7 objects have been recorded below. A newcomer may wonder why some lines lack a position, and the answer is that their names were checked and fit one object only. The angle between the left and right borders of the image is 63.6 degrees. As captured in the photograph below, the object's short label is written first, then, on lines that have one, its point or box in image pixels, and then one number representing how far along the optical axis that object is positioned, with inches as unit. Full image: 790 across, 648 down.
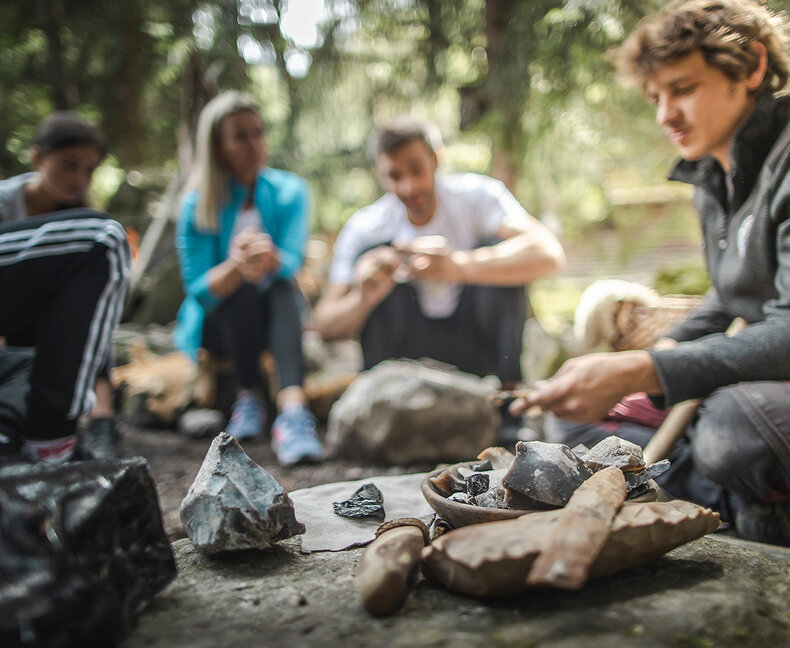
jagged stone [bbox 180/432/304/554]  45.8
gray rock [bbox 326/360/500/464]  109.8
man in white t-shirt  115.5
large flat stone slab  33.9
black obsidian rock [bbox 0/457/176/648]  30.5
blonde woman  125.0
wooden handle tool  36.7
